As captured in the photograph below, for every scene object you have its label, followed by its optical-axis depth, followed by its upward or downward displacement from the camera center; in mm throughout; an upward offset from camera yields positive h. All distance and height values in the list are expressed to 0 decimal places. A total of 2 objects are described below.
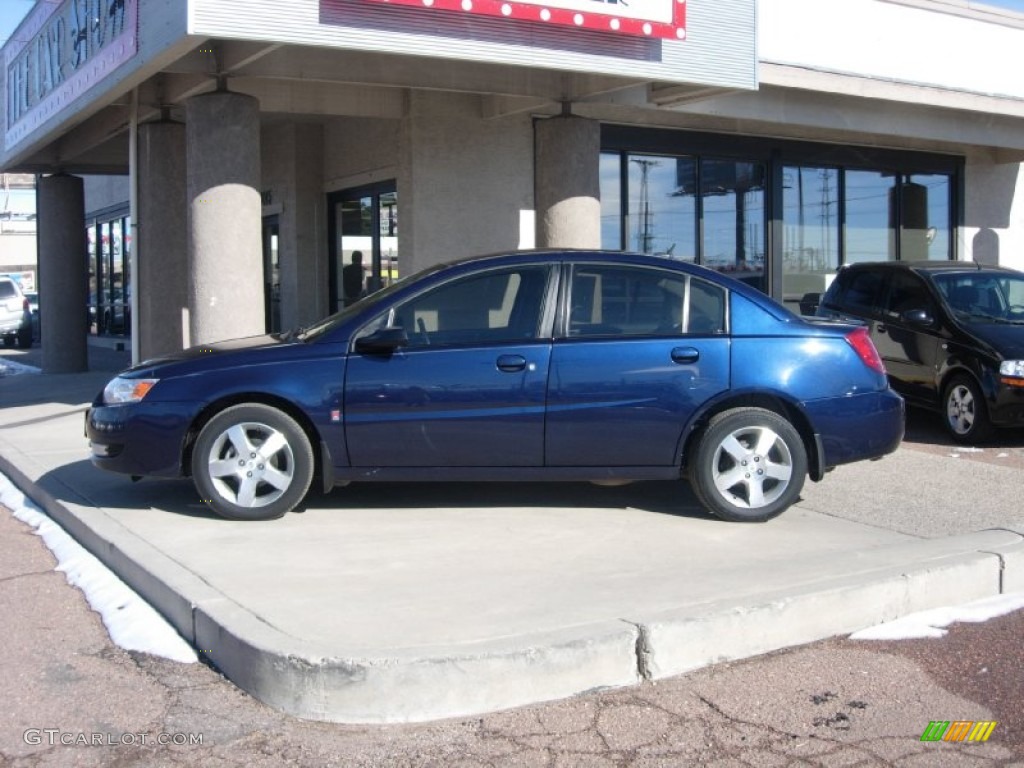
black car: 9812 -160
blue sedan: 6551 -471
